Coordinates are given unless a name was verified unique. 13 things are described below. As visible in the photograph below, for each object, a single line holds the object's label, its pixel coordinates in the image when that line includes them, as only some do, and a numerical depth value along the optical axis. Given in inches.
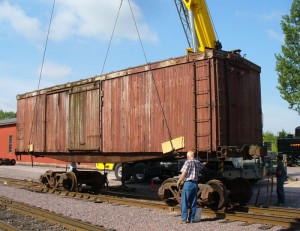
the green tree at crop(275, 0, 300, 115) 1234.0
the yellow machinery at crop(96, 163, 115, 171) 818.8
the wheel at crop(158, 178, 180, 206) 375.9
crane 583.8
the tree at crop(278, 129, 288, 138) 1414.9
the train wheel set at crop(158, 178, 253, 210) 346.6
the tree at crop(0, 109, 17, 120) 4579.2
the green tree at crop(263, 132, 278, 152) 1630.9
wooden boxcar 367.2
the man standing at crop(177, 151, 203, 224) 311.3
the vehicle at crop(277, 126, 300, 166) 1086.9
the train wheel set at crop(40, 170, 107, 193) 517.2
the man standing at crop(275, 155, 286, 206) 409.4
